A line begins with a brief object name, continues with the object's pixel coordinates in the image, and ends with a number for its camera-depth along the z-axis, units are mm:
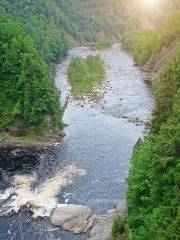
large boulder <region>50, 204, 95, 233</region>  58466
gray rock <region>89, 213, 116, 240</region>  55000
